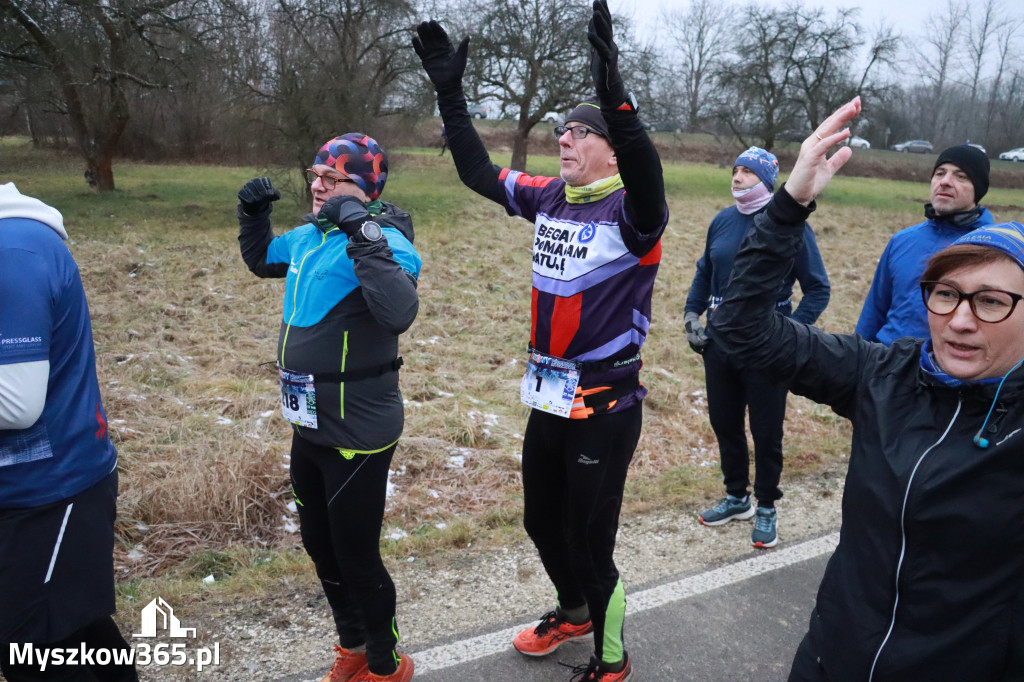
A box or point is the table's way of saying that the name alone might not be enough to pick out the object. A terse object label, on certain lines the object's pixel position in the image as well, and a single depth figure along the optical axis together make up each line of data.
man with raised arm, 2.63
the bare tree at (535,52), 23.61
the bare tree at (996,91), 48.09
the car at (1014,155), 43.87
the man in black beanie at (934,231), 3.38
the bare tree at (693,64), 48.14
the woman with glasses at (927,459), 1.57
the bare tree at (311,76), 15.02
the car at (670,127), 40.01
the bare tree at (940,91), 50.97
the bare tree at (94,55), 14.70
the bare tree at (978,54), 51.00
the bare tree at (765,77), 29.02
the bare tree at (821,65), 28.86
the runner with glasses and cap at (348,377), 2.55
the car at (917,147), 49.69
